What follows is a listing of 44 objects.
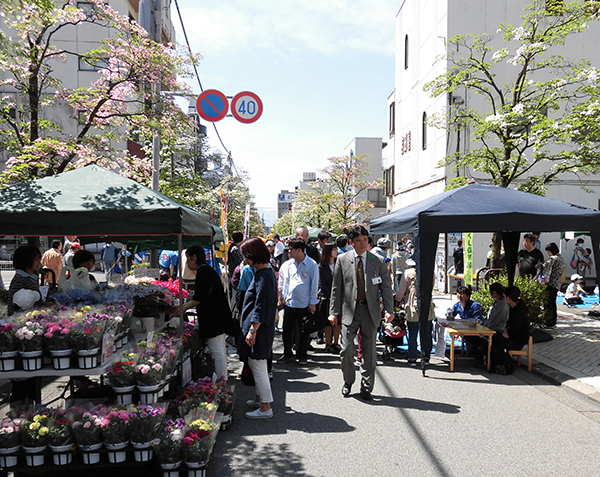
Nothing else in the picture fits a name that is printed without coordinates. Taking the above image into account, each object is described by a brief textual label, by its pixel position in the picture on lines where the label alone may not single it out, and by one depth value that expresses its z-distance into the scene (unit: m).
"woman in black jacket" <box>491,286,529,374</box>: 6.84
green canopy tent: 4.33
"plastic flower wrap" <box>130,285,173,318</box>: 5.07
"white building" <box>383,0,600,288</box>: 17.62
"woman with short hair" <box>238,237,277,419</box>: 4.75
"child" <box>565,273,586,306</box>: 13.67
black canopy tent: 6.60
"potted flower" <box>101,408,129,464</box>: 3.52
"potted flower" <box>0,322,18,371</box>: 3.62
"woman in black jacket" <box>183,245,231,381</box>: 5.13
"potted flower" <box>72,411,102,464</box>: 3.50
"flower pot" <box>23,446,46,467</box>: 3.49
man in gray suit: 5.55
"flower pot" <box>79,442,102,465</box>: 3.52
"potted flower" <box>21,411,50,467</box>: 3.48
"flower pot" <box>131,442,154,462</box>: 3.55
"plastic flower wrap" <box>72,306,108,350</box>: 3.67
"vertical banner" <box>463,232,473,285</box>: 11.93
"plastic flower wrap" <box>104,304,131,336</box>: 4.18
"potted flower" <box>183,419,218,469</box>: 3.52
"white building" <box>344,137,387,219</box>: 54.78
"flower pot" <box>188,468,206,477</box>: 3.54
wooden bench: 6.92
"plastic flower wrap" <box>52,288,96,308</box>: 4.81
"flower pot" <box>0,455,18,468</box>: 3.51
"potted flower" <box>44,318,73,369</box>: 3.66
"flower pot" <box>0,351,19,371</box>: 3.63
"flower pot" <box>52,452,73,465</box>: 3.52
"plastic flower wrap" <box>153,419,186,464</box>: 3.52
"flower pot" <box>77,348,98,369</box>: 3.70
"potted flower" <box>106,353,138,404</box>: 3.88
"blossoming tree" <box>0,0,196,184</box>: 8.09
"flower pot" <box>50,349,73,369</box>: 3.69
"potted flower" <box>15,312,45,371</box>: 3.63
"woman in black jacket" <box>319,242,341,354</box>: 8.12
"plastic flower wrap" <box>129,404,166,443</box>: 3.55
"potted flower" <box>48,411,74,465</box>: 3.48
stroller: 7.71
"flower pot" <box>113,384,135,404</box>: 3.91
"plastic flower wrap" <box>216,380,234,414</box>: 4.64
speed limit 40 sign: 9.99
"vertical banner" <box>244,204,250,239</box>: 14.47
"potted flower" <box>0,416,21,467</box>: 3.47
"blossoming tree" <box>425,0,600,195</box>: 9.11
